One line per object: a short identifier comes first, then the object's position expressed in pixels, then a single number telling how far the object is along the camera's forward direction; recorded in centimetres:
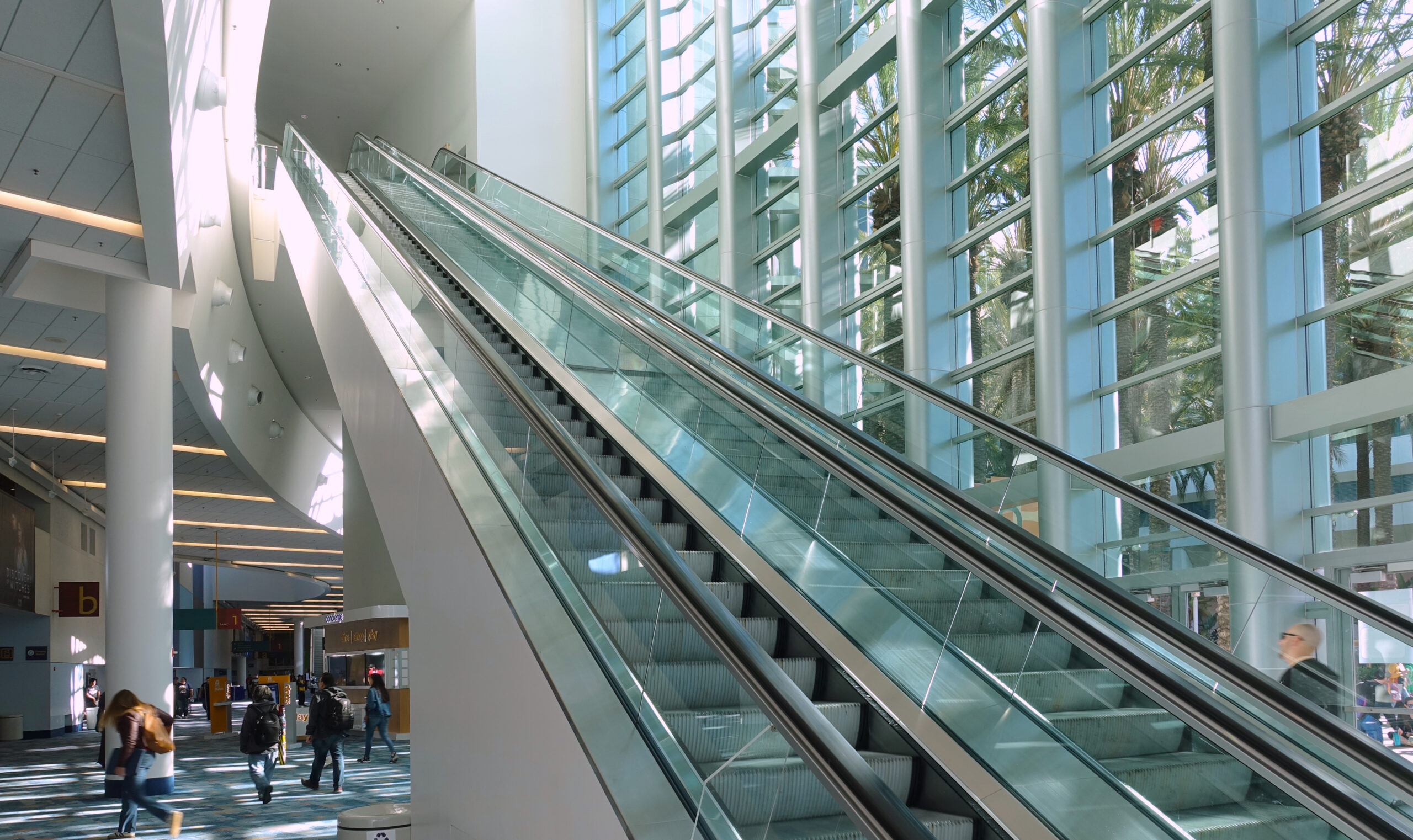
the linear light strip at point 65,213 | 1065
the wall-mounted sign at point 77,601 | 2300
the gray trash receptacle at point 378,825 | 630
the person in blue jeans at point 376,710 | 1482
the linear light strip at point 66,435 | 2088
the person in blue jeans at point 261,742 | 1115
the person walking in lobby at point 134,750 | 905
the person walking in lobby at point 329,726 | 1185
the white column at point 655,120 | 1719
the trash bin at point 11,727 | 2458
